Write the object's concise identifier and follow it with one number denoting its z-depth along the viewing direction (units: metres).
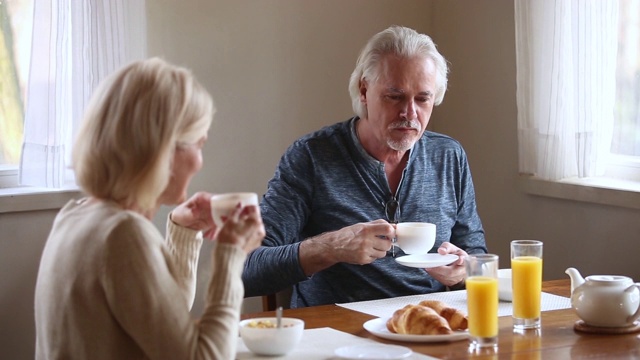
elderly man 2.66
